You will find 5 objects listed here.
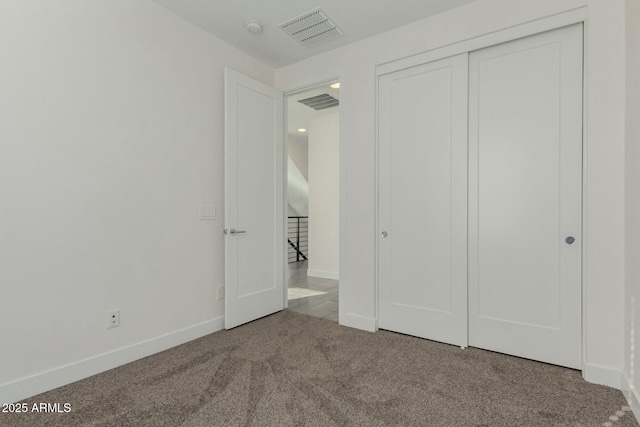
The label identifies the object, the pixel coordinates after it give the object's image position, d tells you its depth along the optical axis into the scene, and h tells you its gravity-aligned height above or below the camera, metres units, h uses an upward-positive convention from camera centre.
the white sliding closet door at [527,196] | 2.09 +0.09
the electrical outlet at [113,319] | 2.15 -0.76
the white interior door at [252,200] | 2.87 +0.10
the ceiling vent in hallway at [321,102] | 4.59 +1.69
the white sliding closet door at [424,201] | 2.49 +0.07
